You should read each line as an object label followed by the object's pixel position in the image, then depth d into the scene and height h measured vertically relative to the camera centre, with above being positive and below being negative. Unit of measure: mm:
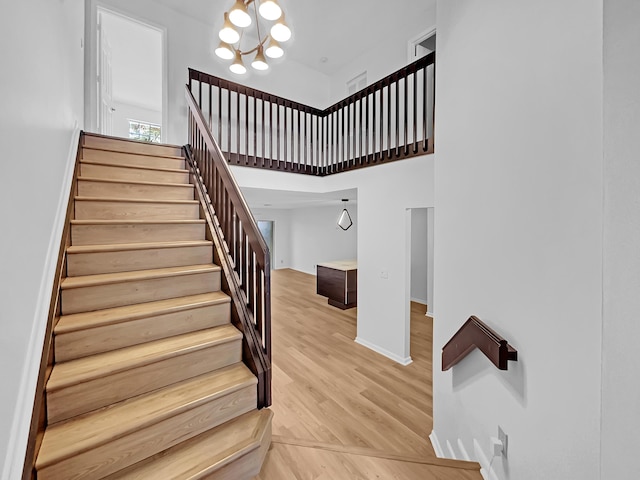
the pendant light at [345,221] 5866 +409
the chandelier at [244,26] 2408 +2013
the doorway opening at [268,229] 9870 +354
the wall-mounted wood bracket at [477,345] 1070 -459
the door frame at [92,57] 3271 +2168
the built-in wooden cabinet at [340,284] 5512 -917
